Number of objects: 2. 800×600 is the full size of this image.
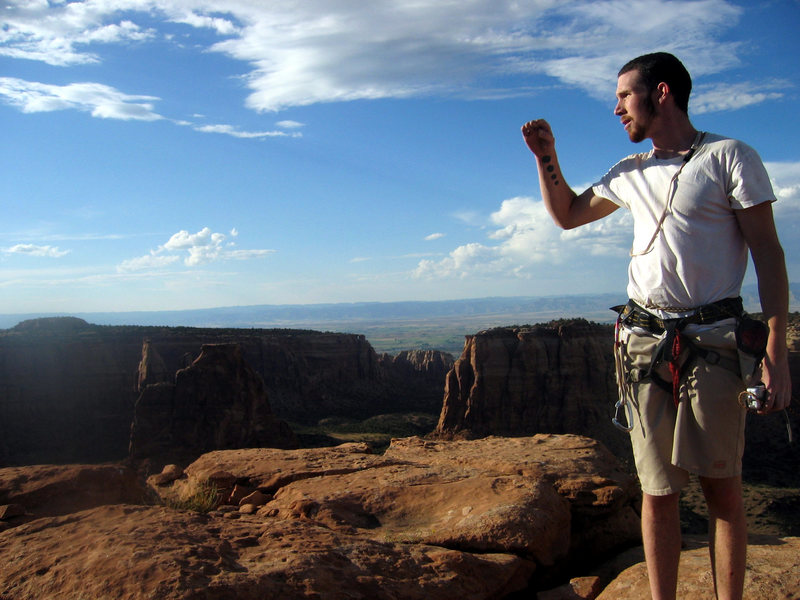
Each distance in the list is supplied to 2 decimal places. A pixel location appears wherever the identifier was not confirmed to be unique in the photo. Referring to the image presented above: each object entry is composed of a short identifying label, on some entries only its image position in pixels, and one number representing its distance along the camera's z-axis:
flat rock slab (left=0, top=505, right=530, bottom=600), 3.66
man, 3.39
